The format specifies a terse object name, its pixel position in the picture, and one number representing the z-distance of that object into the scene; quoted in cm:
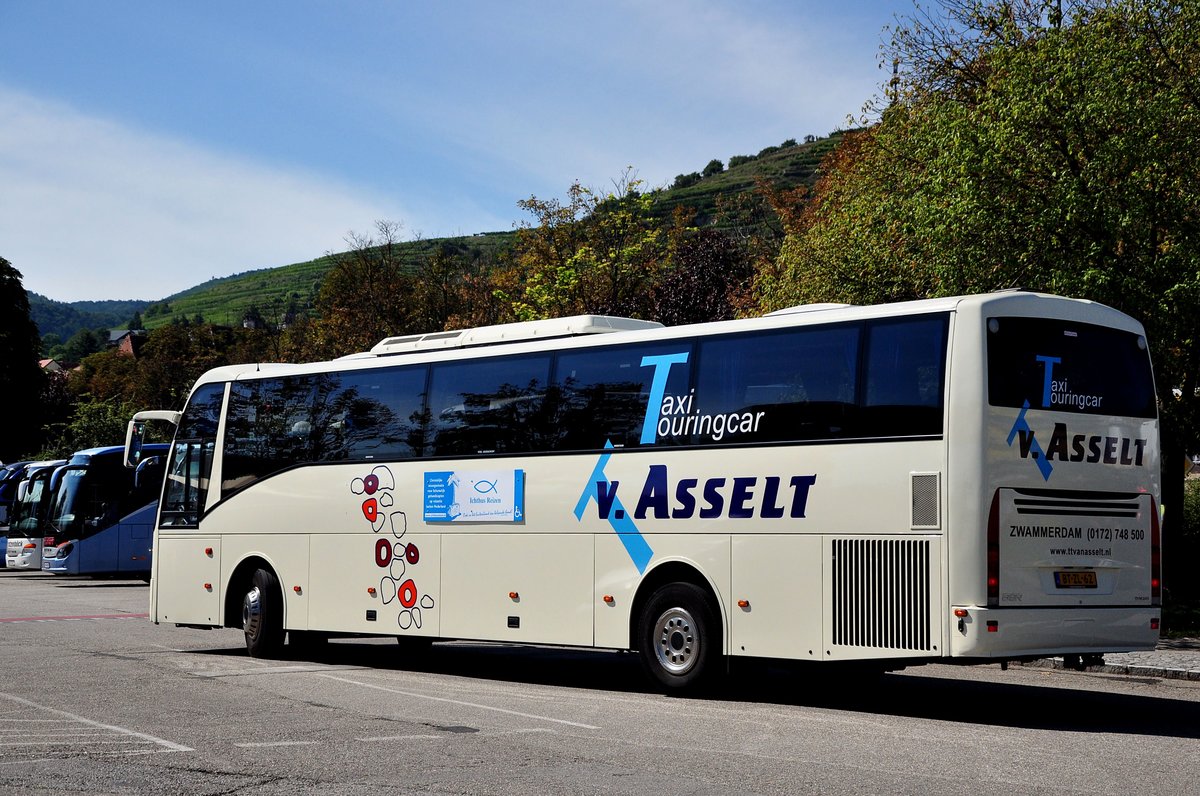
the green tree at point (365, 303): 6153
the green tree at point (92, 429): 6950
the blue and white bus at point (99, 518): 3519
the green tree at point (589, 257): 4994
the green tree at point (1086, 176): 1947
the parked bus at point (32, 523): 3753
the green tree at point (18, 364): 7181
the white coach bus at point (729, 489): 1186
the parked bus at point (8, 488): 4553
